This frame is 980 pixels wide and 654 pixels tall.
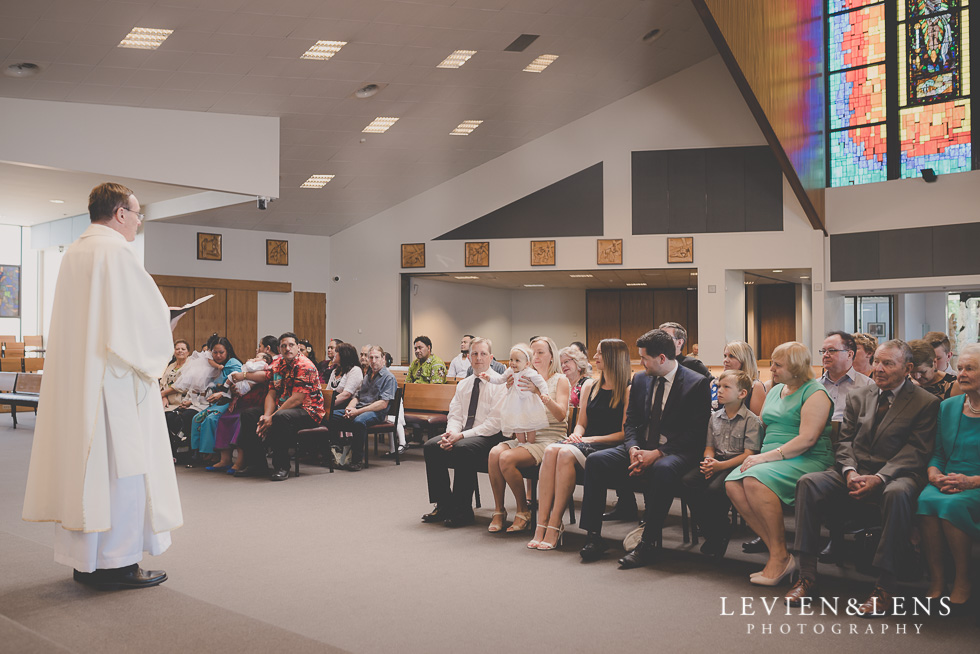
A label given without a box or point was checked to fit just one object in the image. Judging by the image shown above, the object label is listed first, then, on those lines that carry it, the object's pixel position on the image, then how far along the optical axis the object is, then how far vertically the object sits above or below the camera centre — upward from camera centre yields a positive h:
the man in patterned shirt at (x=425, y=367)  9.34 -0.35
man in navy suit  4.25 -0.63
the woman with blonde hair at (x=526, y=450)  4.98 -0.71
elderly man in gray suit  3.52 -0.61
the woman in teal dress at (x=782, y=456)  3.86 -0.61
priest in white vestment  3.42 -0.34
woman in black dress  4.61 -0.62
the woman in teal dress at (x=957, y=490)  3.39 -0.67
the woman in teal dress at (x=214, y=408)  7.69 -0.68
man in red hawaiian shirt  7.07 -0.66
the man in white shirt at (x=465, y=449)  5.25 -0.74
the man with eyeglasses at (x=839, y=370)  4.64 -0.21
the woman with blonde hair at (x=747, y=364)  4.89 -0.18
